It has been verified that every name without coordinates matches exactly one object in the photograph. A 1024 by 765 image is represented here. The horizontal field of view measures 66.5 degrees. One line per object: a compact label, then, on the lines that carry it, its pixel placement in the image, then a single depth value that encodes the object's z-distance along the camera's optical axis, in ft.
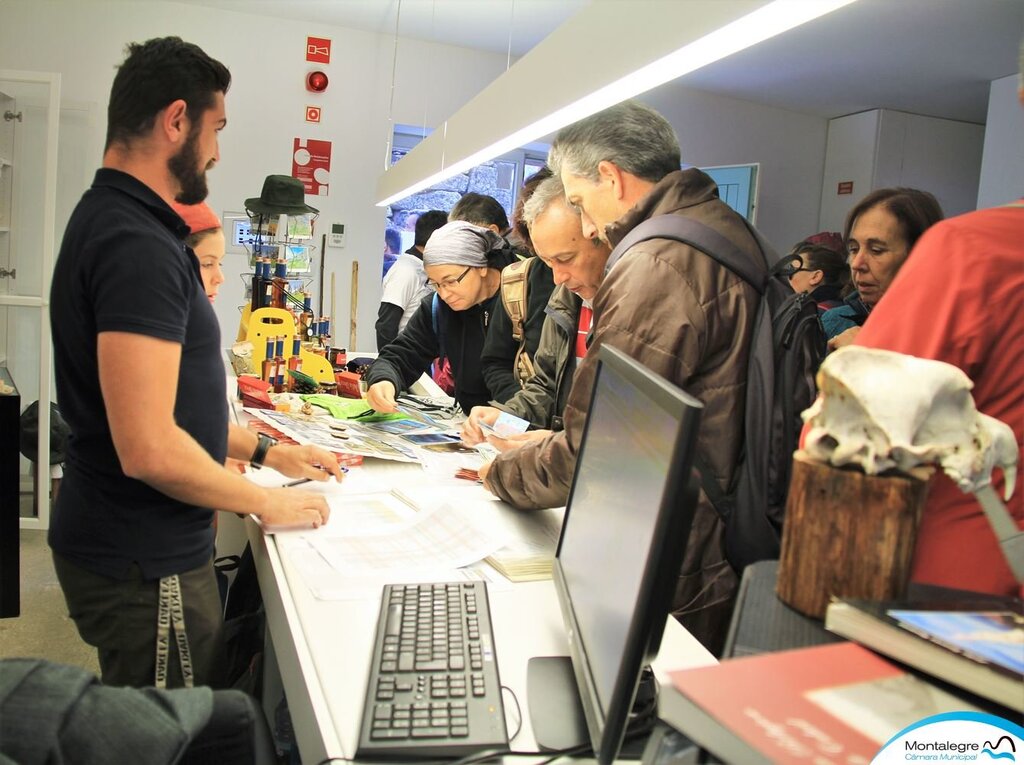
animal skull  2.30
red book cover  1.69
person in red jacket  3.11
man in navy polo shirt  4.03
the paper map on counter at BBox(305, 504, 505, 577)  4.70
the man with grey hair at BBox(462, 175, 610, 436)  7.26
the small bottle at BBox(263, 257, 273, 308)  12.09
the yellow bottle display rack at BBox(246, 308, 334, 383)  10.82
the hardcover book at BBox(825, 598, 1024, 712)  1.83
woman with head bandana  9.59
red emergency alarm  19.61
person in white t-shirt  15.72
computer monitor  2.19
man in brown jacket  4.57
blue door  21.56
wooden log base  2.31
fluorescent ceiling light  3.18
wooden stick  20.53
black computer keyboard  2.90
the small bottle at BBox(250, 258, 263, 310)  12.07
